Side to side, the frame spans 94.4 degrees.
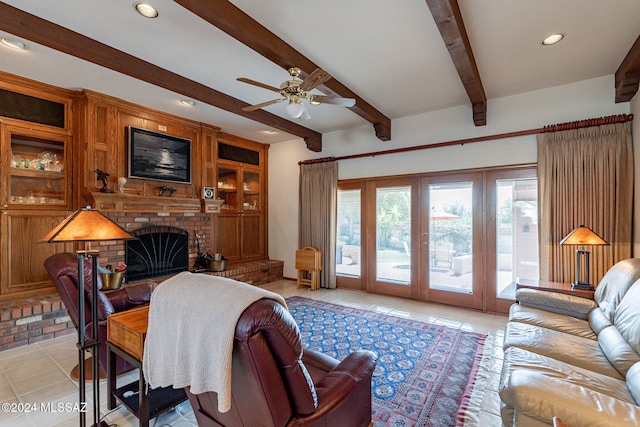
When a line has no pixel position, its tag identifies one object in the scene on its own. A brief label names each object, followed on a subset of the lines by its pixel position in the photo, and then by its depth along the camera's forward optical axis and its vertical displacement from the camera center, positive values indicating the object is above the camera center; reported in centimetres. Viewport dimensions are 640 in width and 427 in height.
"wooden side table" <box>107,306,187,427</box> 169 -98
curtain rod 326 +103
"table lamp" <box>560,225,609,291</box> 296 -29
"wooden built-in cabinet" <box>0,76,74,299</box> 335 +47
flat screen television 419 +88
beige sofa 120 -83
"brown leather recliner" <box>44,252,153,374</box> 219 -61
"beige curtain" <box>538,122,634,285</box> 323 +23
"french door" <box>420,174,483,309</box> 418 -38
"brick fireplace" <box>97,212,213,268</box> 401 -15
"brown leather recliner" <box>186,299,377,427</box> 100 -65
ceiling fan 285 +116
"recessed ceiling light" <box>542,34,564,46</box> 270 +161
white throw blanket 104 -45
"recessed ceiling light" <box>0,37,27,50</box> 265 +156
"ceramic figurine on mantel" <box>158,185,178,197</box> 458 +39
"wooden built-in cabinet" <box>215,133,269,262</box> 559 +31
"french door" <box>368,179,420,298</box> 471 -42
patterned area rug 205 -135
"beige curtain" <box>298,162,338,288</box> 539 +5
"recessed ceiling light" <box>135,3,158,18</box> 226 +160
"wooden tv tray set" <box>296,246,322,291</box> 535 -93
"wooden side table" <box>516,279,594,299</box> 287 -77
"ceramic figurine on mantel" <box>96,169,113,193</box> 381 +48
